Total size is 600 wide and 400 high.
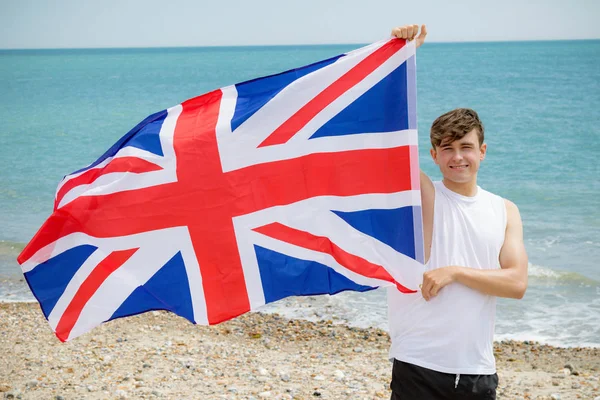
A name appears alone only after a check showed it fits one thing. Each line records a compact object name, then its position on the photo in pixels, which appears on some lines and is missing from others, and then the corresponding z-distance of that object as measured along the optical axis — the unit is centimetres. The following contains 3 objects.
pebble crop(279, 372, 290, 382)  626
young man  298
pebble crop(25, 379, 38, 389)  594
